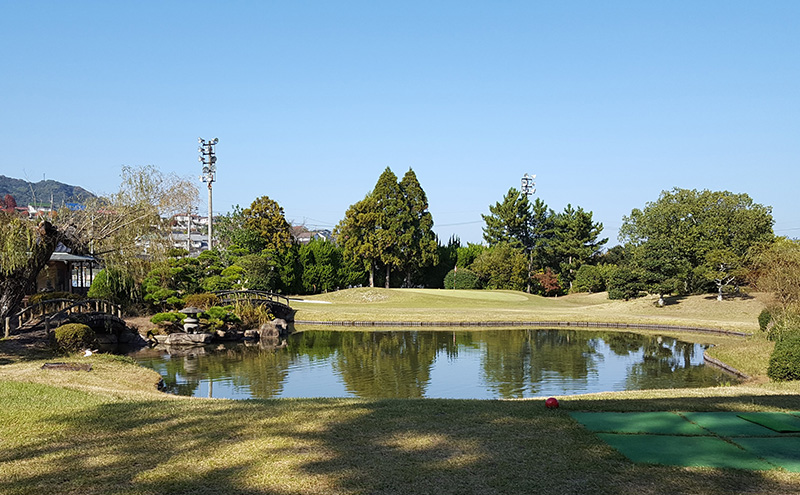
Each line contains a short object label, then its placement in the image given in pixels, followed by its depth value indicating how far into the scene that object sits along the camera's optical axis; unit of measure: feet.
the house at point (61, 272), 86.63
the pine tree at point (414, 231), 144.46
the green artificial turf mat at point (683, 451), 17.81
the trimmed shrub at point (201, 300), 86.63
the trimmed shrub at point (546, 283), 156.15
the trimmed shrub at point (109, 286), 81.53
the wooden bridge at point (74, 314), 63.00
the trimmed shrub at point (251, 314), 90.48
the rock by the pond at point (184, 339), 76.69
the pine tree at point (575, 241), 159.94
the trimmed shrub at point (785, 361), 37.60
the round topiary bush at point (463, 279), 146.92
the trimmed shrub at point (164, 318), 78.43
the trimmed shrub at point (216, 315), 83.82
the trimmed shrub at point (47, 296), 69.22
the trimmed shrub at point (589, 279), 149.59
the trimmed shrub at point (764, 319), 64.03
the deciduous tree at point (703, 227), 110.93
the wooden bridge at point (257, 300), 94.79
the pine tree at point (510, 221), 167.73
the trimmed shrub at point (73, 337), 51.49
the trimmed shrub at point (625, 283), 119.88
